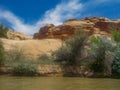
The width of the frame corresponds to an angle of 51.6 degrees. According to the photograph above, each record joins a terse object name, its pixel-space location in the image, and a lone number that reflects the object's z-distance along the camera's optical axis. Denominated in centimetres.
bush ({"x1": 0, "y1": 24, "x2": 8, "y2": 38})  2404
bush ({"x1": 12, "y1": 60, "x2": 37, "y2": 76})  1387
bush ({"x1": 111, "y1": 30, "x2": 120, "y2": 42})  1611
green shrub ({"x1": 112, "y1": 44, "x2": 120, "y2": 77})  1351
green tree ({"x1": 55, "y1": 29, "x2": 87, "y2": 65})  1472
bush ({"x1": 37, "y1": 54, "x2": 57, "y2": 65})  1464
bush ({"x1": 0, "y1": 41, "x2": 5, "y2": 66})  1471
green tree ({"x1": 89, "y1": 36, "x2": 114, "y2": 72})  1398
